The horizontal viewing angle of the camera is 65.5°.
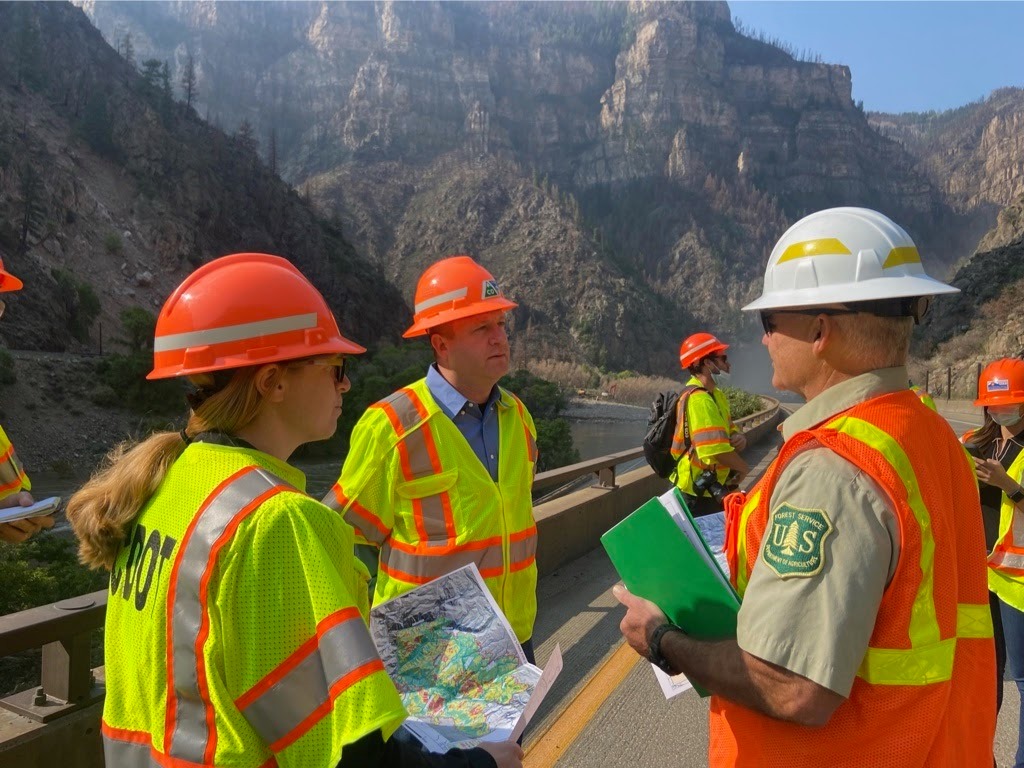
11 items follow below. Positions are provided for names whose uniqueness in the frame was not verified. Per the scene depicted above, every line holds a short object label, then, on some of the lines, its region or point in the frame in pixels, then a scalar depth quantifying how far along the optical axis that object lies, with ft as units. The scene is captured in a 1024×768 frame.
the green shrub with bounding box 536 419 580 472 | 123.13
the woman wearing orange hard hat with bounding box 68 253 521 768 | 4.56
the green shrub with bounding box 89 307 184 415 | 168.76
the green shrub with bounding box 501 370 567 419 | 193.77
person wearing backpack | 19.33
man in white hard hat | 5.06
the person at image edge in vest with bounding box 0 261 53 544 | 12.40
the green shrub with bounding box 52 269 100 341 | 190.80
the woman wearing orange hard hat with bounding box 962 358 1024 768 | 12.13
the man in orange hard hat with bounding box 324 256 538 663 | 9.66
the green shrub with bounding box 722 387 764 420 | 94.68
